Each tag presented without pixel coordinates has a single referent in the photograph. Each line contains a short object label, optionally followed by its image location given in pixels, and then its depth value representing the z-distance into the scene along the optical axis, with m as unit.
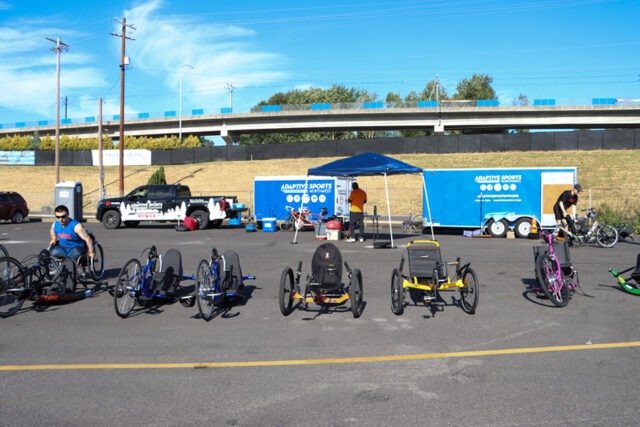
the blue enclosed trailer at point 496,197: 21.08
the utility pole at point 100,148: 35.88
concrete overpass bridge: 60.09
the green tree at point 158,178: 40.03
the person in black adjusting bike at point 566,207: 12.30
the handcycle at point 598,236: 17.17
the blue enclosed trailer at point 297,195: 25.78
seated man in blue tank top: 9.69
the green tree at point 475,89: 92.25
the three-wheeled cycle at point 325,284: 8.00
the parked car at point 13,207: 29.56
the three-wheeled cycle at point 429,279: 8.16
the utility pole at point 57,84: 41.16
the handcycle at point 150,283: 8.13
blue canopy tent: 16.59
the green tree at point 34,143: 66.79
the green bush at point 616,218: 21.78
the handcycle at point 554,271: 8.72
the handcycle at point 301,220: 24.02
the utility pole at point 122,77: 36.38
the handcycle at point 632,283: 9.48
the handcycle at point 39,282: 8.16
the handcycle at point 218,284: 7.82
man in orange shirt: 17.50
